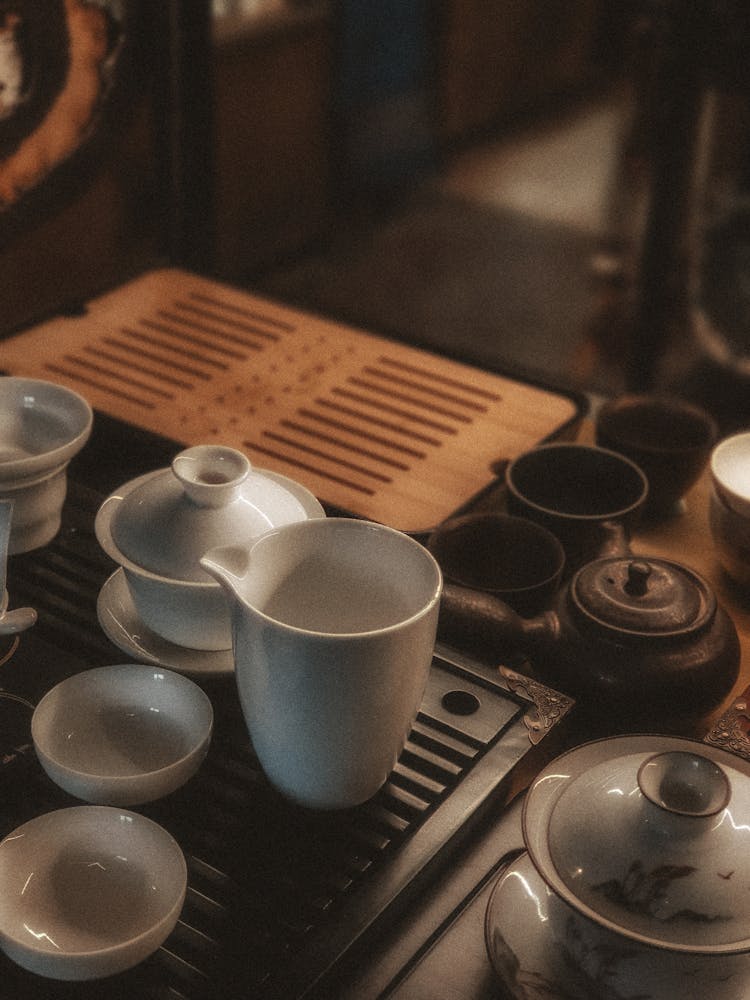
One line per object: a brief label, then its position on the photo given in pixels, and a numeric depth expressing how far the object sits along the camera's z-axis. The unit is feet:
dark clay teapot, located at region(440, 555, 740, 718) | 3.24
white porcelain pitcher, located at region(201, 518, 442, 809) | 2.62
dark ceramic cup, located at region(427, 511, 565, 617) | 3.78
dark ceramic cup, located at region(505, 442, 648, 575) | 3.97
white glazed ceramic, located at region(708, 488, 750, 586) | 3.86
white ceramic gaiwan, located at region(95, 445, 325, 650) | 3.12
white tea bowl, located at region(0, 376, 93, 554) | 3.69
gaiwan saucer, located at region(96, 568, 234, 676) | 3.29
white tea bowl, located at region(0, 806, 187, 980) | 2.41
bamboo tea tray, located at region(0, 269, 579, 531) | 4.46
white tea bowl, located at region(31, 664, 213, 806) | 2.82
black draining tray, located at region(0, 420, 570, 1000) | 2.56
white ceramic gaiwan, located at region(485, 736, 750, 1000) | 2.30
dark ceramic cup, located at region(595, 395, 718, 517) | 4.25
